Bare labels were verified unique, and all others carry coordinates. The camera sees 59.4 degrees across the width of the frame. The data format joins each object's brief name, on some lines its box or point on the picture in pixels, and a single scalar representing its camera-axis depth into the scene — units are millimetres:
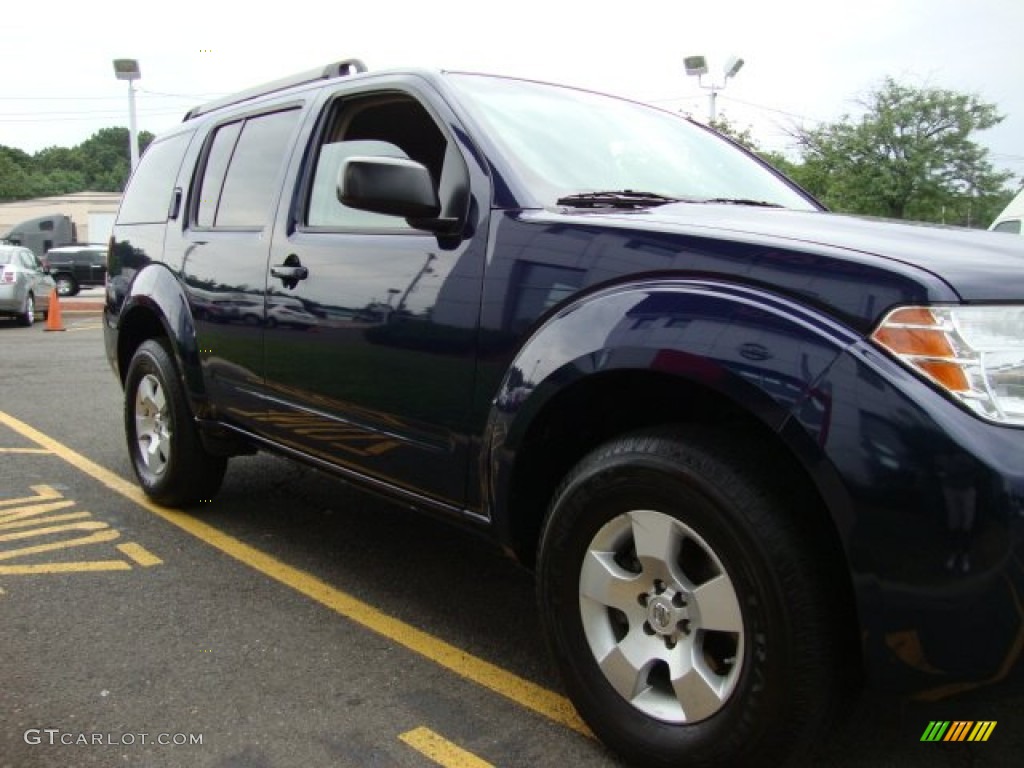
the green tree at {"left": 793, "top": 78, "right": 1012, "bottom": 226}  29875
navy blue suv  1754
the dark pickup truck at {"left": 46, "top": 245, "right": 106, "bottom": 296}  26938
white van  12707
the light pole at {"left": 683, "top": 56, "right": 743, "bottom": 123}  23188
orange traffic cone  15195
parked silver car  15234
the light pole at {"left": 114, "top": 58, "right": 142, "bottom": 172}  25188
